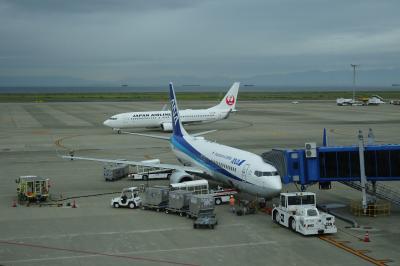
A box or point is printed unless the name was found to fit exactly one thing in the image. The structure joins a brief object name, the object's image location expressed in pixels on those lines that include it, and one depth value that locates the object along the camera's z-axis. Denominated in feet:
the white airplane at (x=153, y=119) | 272.72
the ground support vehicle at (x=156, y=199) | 108.17
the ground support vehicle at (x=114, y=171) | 142.72
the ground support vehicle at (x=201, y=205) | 98.61
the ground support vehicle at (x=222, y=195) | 113.91
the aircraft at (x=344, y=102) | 522.47
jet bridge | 105.40
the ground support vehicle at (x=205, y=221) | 93.50
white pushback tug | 87.86
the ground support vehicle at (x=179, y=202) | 104.06
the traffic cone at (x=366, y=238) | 84.69
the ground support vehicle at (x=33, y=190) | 115.65
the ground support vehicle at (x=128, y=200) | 110.63
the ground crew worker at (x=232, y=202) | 111.96
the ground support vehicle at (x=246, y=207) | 103.60
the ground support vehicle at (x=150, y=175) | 145.69
